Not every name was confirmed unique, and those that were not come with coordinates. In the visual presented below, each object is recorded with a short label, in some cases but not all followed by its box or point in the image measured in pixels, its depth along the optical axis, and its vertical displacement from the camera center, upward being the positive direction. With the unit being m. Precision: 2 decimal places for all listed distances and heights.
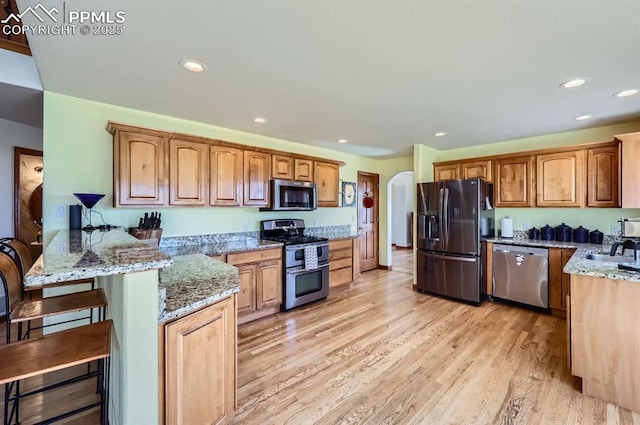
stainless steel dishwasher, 3.60 -0.82
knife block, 2.81 -0.21
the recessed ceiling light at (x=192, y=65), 1.99 +1.05
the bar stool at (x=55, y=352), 1.18 -0.63
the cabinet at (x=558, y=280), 3.44 -0.83
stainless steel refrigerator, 3.91 -0.32
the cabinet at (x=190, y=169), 2.76 +0.50
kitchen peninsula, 1.07 -0.42
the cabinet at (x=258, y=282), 3.26 -0.82
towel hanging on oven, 3.81 -0.59
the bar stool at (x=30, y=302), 1.64 -0.58
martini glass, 2.57 +0.13
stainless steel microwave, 3.89 +0.24
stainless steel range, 3.65 -0.68
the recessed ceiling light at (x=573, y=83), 2.29 +1.05
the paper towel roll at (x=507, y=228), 4.25 -0.24
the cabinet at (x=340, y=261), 4.30 -0.75
